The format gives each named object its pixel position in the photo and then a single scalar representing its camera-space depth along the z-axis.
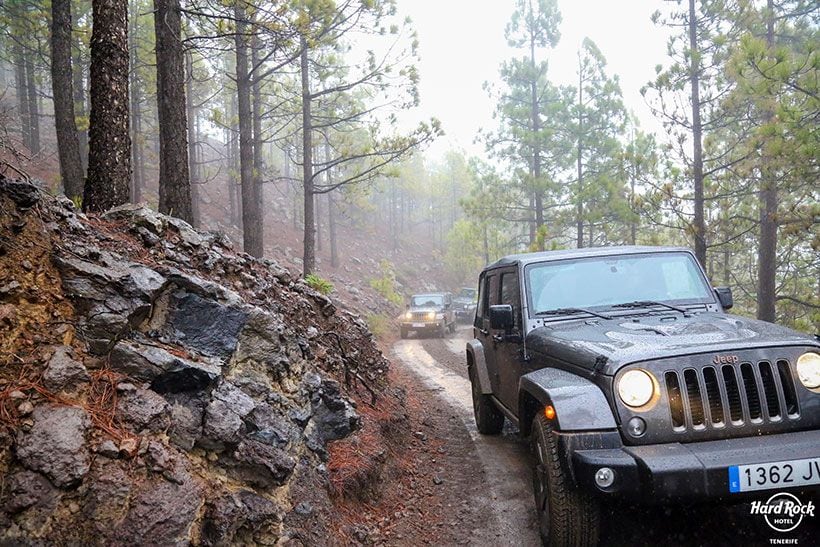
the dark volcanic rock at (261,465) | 3.25
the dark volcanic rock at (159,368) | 3.18
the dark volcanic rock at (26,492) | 2.31
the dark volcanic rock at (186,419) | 3.05
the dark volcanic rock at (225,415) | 3.20
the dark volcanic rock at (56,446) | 2.45
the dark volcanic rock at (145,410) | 2.92
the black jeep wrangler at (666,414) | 2.76
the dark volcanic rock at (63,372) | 2.81
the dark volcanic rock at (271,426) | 3.50
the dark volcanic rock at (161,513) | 2.51
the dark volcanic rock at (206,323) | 3.76
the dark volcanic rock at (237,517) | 2.80
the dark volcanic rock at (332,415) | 4.57
